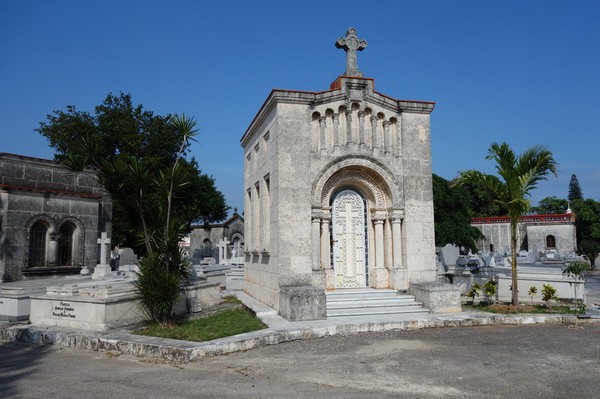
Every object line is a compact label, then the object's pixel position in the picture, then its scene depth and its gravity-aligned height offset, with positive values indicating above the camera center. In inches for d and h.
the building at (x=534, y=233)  1881.2 +48.2
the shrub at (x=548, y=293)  481.7 -51.6
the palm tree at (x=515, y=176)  485.4 +73.8
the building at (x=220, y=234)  1690.5 +48.2
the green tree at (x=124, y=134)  1301.7 +326.8
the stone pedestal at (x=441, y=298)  453.4 -52.8
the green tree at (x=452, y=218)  1198.3 +73.2
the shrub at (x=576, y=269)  494.3 -27.5
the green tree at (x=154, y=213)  388.5 +31.3
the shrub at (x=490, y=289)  510.5 -50.0
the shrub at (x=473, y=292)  518.2 -53.6
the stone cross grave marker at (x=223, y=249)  1178.0 -5.6
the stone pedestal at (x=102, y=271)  727.6 -37.6
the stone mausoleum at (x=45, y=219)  736.3 +51.7
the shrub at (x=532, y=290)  506.3 -51.3
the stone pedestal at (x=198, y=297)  495.9 -56.7
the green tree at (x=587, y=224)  1825.8 +81.5
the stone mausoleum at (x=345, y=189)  464.1 +61.8
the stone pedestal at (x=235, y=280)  741.0 -58.5
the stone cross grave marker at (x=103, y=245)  823.8 +4.3
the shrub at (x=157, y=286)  384.8 -32.9
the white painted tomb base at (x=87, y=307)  392.8 -52.4
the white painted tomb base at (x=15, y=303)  444.1 -53.5
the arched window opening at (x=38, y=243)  769.6 +8.5
